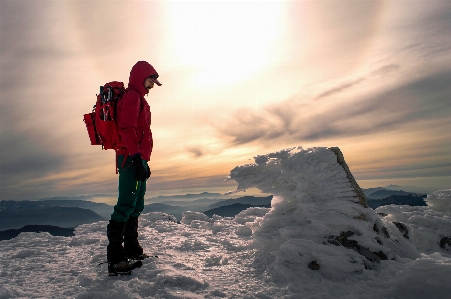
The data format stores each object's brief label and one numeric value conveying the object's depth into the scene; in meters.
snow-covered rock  4.25
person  4.28
